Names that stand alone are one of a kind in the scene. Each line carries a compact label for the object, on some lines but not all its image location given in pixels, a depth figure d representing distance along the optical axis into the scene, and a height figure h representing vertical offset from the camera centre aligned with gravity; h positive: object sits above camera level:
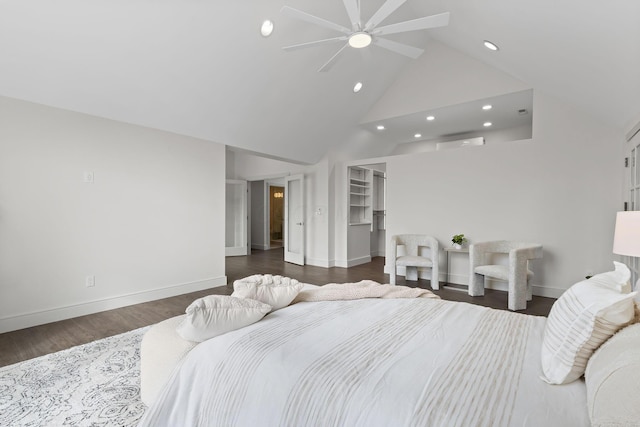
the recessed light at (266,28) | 3.42 +2.06
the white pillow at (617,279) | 1.17 -0.29
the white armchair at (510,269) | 3.74 -0.78
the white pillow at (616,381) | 0.70 -0.45
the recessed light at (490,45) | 3.74 +2.05
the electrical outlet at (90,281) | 3.49 -0.86
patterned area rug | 1.72 -1.19
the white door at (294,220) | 6.83 -0.26
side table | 4.79 -0.67
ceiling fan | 2.47 +1.61
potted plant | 4.84 -0.50
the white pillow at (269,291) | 1.82 -0.51
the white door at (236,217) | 8.20 -0.25
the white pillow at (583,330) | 1.03 -0.42
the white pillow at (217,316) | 1.46 -0.55
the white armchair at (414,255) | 4.80 -0.79
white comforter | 0.94 -0.61
